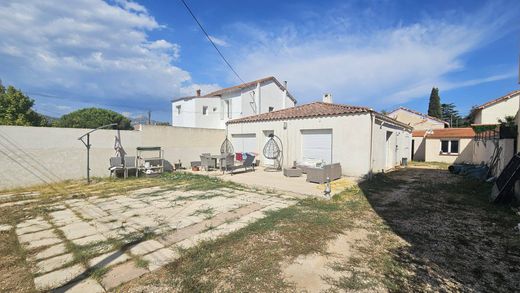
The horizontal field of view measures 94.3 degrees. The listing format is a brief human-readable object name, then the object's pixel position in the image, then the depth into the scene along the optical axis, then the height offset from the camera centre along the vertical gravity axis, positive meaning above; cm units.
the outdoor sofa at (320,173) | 947 -114
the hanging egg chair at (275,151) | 1382 -42
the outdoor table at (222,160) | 1208 -87
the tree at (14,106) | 1987 +286
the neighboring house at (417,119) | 2720 +324
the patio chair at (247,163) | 1235 -103
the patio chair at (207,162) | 1300 -105
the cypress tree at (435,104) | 4434 +803
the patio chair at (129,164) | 1109 -109
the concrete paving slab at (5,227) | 481 -184
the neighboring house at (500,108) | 2022 +353
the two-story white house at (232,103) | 2150 +383
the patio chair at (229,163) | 1198 -100
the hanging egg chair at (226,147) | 1609 -29
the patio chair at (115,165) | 1088 -112
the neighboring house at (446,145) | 1891 +19
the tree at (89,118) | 3284 +321
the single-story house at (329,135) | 1080 +53
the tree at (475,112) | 2303 +365
